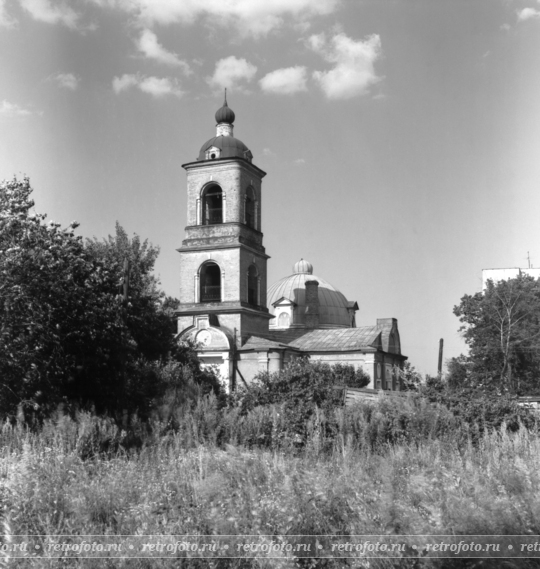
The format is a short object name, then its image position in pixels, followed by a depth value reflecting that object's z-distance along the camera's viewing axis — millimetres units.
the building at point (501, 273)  56844
